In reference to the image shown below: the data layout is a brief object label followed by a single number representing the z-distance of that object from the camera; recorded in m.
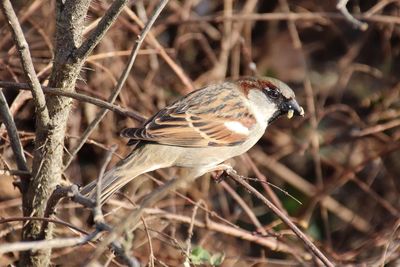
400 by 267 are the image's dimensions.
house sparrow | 5.72
